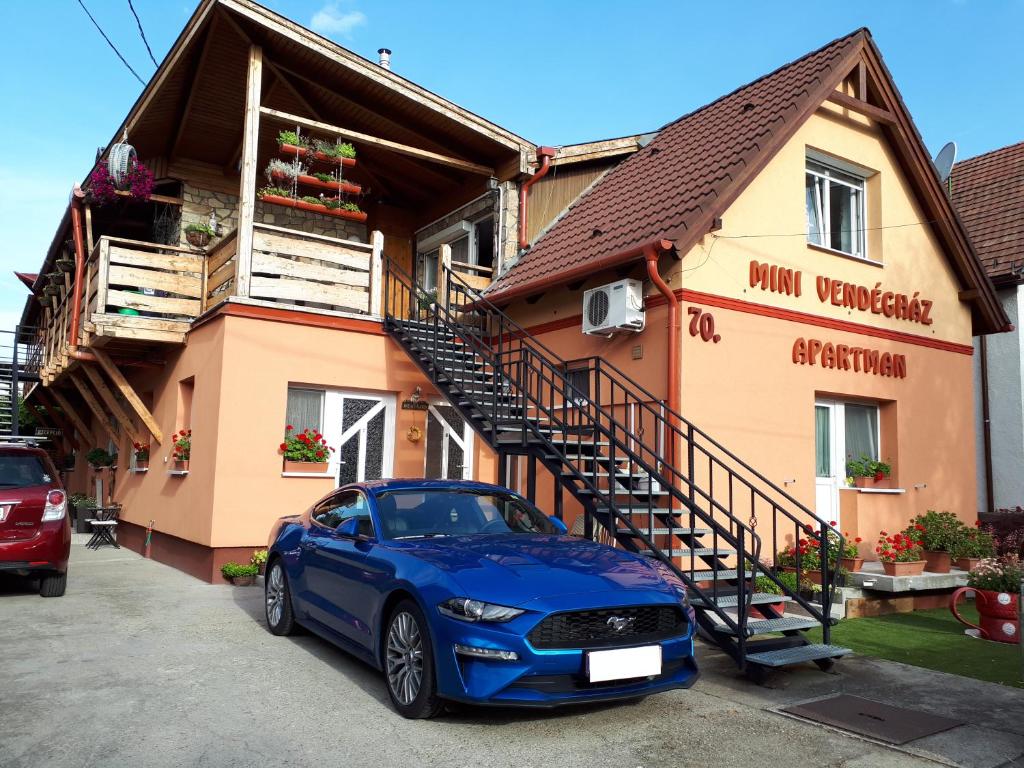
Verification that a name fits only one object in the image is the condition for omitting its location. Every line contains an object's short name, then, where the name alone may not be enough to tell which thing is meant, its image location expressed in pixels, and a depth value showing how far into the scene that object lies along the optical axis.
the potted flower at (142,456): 13.06
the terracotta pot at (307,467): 10.43
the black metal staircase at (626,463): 6.14
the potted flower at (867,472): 10.85
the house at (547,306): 9.45
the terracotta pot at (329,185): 11.71
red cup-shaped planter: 7.48
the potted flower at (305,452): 10.44
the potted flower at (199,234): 12.82
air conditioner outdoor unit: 9.41
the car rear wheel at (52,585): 8.74
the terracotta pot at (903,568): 8.95
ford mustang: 4.48
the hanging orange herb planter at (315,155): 11.45
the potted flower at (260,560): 9.91
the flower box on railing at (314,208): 11.66
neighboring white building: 14.02
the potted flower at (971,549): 9.68
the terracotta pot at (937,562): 9.55
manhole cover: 4.80
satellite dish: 13.55
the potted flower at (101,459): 15.72
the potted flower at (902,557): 8.96
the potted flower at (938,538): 9.57
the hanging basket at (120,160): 12.45
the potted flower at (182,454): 11.24
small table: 13.90
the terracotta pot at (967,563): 9.84
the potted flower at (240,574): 9.75
